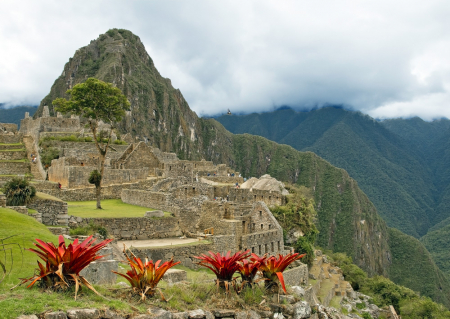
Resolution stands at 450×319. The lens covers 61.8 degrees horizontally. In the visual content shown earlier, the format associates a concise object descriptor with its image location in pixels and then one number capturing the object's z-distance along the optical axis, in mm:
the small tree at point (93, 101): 24234
